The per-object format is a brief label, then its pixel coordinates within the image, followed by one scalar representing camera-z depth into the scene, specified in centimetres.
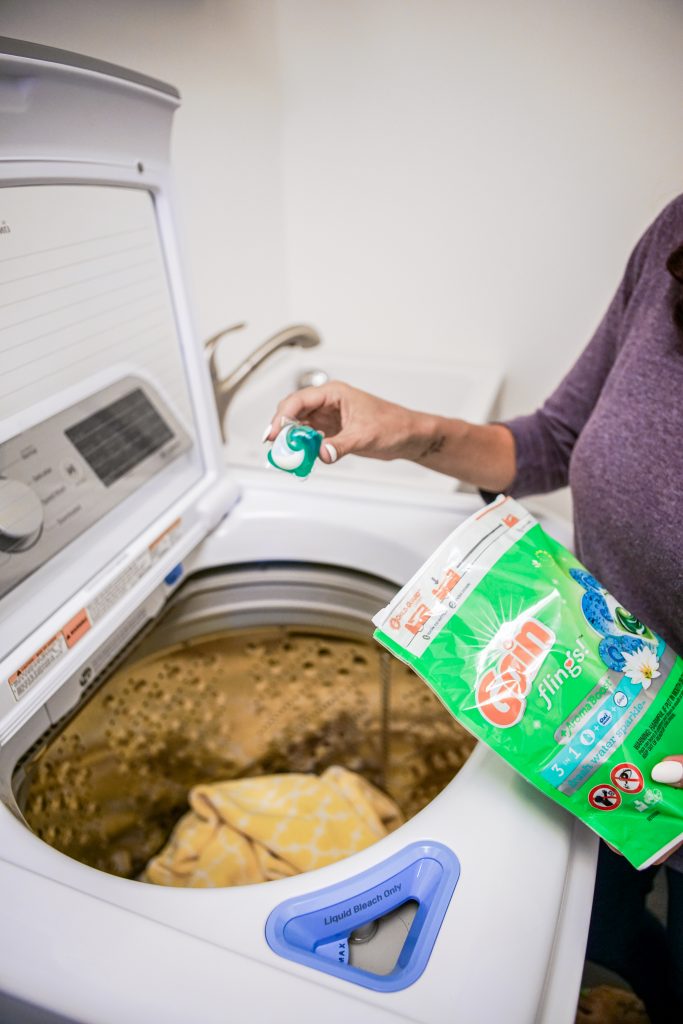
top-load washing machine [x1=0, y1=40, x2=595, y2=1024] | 44
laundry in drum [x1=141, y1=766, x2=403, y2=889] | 81
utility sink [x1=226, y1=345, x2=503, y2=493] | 154
